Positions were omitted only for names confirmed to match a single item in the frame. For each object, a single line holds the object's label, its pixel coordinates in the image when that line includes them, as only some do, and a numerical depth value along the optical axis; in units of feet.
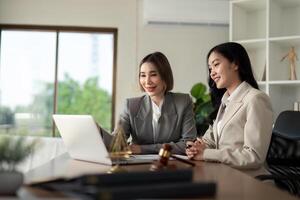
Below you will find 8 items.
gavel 4.09
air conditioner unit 14.80
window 15.17
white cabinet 12.28
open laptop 4.40
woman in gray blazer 6.71
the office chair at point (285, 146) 6.76
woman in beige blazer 5.13
